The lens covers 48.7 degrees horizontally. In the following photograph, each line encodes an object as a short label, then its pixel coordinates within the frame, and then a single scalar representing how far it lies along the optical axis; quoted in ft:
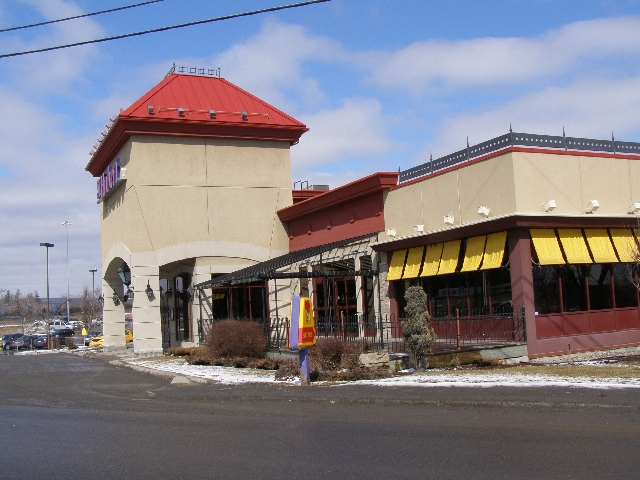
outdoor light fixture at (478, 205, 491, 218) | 62.54
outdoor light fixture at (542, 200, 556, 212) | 60.23
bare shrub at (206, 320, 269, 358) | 70.18
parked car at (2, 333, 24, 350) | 182.19
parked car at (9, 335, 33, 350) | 181.47
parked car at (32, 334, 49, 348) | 182.70
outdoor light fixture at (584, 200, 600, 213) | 63.00
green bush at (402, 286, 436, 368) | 53.88
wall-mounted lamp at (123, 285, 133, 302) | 99.91
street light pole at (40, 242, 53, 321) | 174.82
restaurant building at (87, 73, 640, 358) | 62.08
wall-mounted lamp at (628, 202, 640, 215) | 66.44
